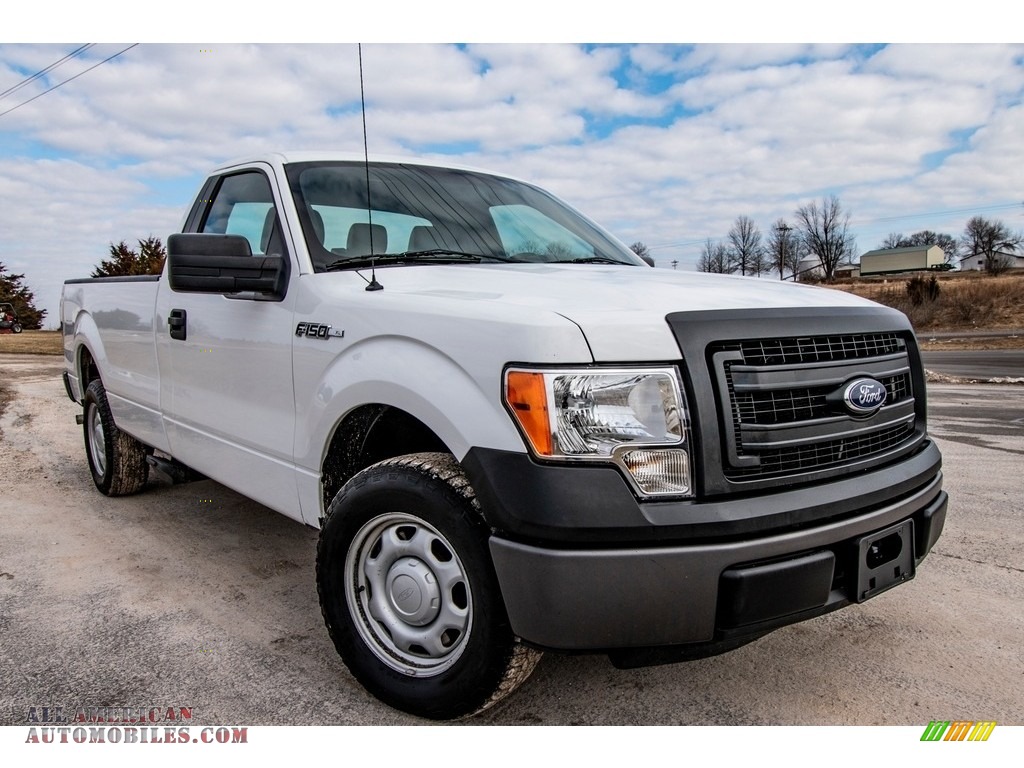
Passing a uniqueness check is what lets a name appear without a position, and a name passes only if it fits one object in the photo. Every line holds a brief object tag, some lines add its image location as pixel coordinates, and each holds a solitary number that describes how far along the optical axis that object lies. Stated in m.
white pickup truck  1.99
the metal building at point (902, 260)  96.50
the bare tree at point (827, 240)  73.12
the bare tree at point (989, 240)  76.44
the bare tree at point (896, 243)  104.12
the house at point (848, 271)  83.97
